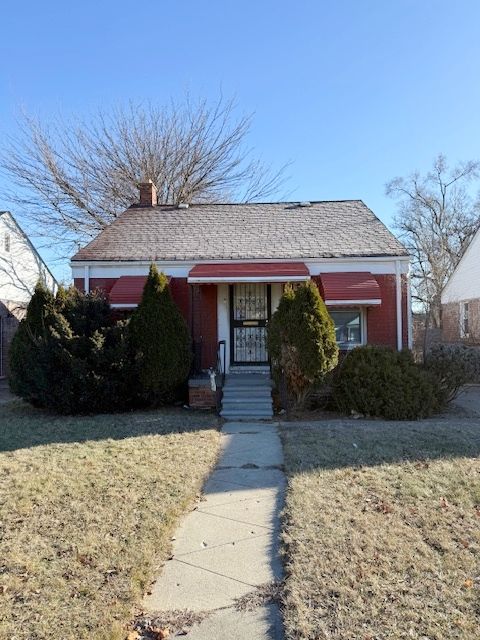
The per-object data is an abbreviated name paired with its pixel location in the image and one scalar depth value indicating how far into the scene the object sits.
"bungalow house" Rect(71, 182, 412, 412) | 11.35
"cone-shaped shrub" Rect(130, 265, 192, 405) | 9.59
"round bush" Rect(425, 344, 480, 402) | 9.81
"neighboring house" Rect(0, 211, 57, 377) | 17.27
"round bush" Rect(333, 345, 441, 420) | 9.08
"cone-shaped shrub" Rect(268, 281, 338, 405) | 9.07
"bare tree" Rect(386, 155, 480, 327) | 31.67
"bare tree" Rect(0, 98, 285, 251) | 23.42
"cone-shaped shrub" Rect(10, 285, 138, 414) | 9.33
